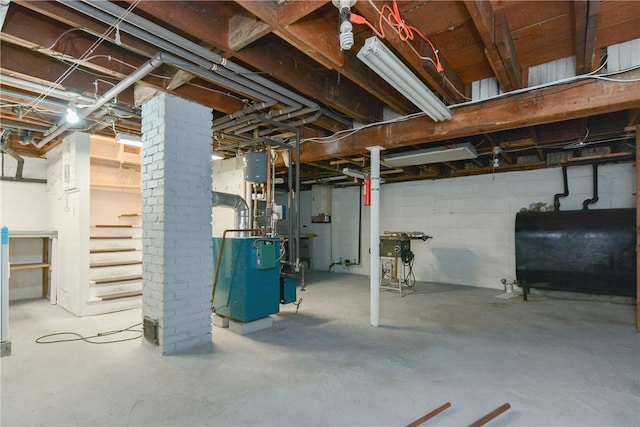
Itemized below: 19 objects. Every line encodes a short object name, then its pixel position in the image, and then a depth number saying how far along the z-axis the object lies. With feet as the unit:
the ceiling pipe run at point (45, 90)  8.52
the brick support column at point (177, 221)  9.62
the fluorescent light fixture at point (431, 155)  14.21
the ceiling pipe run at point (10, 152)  14.37
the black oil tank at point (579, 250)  14.42
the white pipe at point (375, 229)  12.72
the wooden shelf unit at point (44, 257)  14.68
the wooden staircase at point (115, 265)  14.43
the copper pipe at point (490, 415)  6.16
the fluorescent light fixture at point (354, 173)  16.43
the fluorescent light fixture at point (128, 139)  12.34
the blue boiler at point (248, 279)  11.57
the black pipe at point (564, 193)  17.90
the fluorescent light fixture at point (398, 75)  6.14
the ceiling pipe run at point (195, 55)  6.13
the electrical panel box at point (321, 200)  28.14
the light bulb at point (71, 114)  9.82
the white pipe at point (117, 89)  7.76
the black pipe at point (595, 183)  17.03
